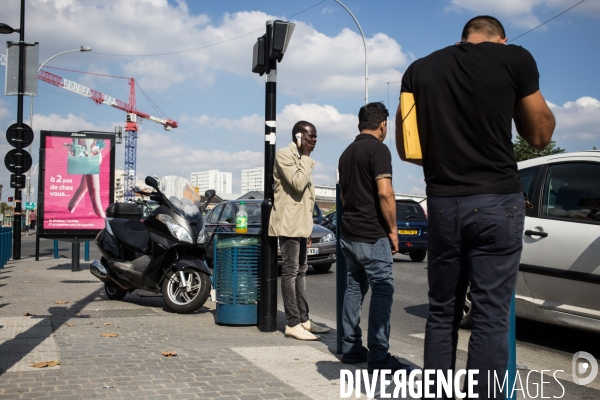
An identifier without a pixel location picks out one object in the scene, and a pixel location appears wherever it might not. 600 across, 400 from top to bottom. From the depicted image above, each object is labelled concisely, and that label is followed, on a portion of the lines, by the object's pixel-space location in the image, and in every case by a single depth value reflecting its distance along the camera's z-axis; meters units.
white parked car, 5.77
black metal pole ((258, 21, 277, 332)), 6.55
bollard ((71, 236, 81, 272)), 14.30
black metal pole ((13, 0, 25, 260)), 16.59
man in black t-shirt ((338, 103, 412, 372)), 4.73
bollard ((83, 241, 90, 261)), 17.43
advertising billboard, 14.95
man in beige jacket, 6.16
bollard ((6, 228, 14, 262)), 15.91
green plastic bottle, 7.14
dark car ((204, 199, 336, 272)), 13.81
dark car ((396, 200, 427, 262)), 17.22
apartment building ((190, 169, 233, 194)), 160.00
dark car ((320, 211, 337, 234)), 19.73
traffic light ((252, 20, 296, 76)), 6.52
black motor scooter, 7.82
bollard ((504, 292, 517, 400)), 3.01
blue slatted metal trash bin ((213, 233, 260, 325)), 6.89
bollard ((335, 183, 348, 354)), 5.25
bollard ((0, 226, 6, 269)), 14.37
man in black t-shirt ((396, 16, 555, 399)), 2.82
